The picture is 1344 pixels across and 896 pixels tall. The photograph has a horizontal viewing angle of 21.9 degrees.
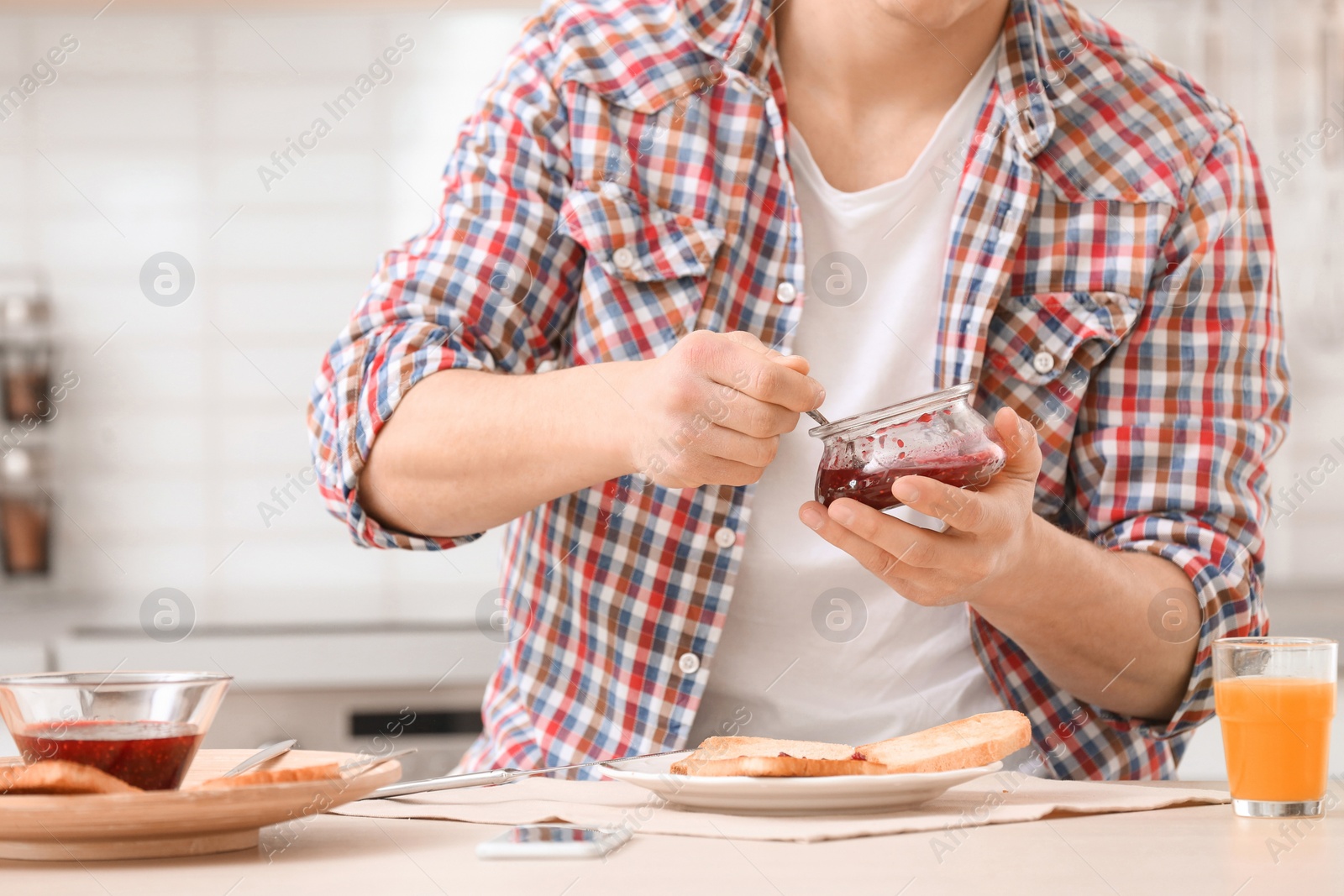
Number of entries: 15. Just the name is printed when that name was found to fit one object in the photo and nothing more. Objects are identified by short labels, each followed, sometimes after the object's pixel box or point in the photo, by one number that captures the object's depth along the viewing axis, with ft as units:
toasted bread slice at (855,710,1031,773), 5.98
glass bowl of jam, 5.65
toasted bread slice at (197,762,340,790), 5.60
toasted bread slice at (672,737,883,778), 5.86
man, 6.79
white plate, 5.81
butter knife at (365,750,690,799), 6.15
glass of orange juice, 5.94
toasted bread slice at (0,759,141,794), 5.57
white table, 5.41
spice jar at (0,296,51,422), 12.90
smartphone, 5.57
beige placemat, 5.78
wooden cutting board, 5.48
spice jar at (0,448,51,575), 12.91
